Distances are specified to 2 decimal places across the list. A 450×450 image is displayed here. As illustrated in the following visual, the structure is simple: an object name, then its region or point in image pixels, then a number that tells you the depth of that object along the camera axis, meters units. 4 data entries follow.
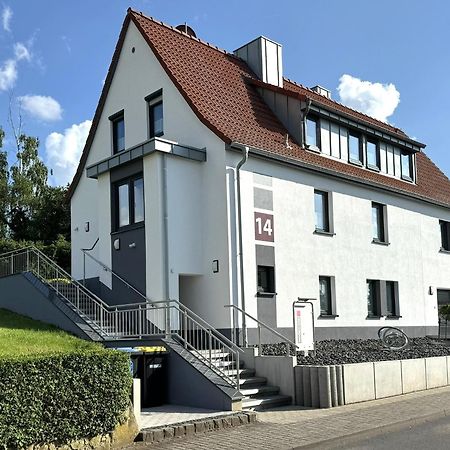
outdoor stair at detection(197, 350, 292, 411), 12.86
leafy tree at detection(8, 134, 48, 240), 41.81
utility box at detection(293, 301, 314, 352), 15.05
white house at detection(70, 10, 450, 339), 17.06
